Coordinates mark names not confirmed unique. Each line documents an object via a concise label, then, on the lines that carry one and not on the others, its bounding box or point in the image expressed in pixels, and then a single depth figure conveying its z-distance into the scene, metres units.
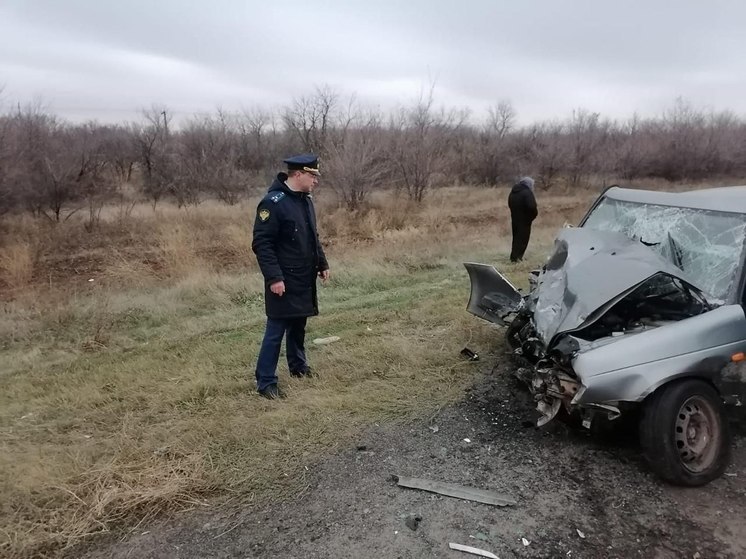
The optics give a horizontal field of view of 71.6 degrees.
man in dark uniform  4.18
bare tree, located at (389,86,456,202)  22.83
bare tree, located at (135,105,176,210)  24.85
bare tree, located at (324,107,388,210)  19.81
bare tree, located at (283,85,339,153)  28.42
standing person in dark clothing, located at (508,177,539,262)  9.73
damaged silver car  3.06
